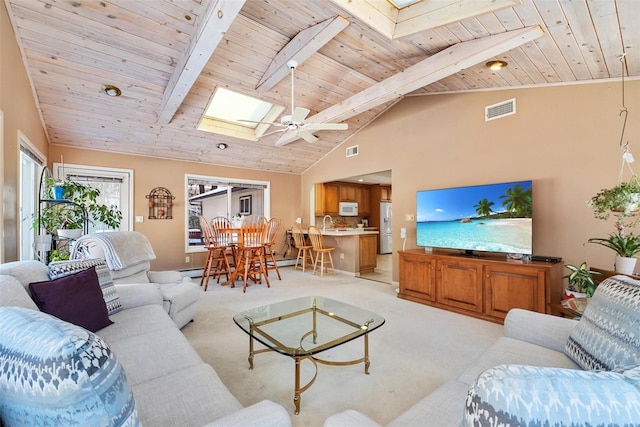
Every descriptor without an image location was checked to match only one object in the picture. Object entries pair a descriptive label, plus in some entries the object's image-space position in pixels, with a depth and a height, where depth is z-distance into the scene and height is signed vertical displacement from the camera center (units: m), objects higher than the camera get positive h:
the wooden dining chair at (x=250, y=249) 4.57 -0.61
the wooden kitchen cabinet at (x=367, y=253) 5.65 -0.86
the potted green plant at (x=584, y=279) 2.14 -0.55
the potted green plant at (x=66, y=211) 2.62 +0.02
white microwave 7.16 +0.07
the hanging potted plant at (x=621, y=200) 2.08 +0.08
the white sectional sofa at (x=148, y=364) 0.60 -0.76
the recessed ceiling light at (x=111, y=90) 3.29 +1.48
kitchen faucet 6.79 -0.25
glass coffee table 1.73 -0.86
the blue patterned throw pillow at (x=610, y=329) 1.02 -0.48
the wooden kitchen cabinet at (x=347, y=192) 7.20 +0.51
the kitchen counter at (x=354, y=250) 5.57 -0.80
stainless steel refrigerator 8.23 -0.46
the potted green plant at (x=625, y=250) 2.16 -0.32
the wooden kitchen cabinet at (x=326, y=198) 6.68 +0.33
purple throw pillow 1.58 -0.52
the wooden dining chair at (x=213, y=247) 4.71 -0.59
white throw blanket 2.72 -0.35
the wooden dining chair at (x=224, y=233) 4.80 -0.36
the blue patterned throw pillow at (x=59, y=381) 0.54 -0.33
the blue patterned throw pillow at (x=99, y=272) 1.88 -0.41
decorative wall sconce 5.02 +0.18
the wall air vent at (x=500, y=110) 3.40 +1.27
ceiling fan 3.12 +1.08
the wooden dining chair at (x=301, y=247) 5.95 -0.75
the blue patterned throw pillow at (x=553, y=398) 0.46 -0.32
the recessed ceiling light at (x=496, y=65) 2.89 +1.53
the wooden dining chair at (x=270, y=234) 4.86 -0.40
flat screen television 3.09 -0.08
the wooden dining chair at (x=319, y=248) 5.50 -0.74
